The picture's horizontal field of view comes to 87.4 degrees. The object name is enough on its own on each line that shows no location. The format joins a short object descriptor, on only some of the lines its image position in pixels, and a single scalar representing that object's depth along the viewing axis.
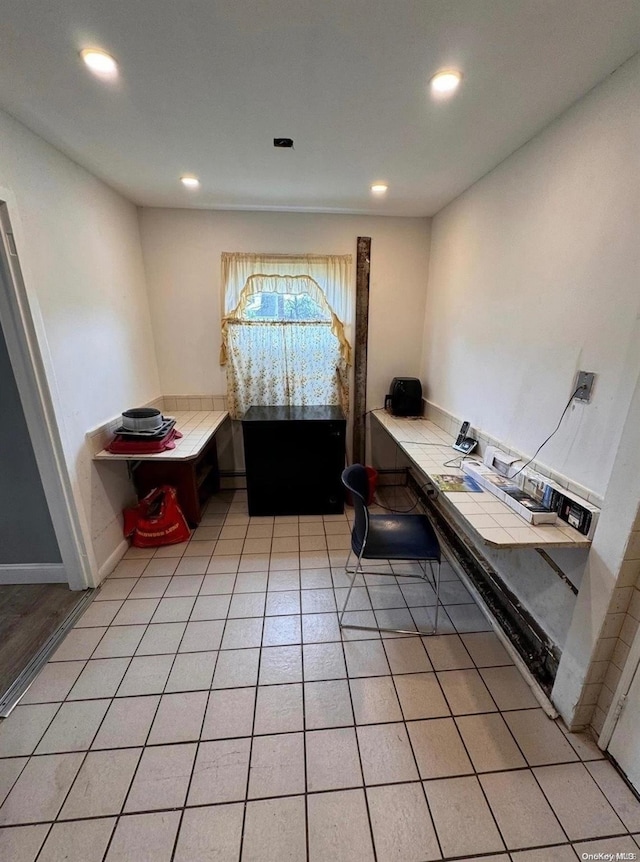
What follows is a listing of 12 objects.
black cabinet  2.60
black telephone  2.06
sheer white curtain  2.81
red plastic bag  2.39
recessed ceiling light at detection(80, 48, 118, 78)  1.14
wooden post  2.85
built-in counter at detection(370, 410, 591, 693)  1.26
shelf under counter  2.40
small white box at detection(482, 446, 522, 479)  1.65
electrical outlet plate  1.28
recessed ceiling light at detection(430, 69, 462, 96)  1.22
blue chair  1.64
